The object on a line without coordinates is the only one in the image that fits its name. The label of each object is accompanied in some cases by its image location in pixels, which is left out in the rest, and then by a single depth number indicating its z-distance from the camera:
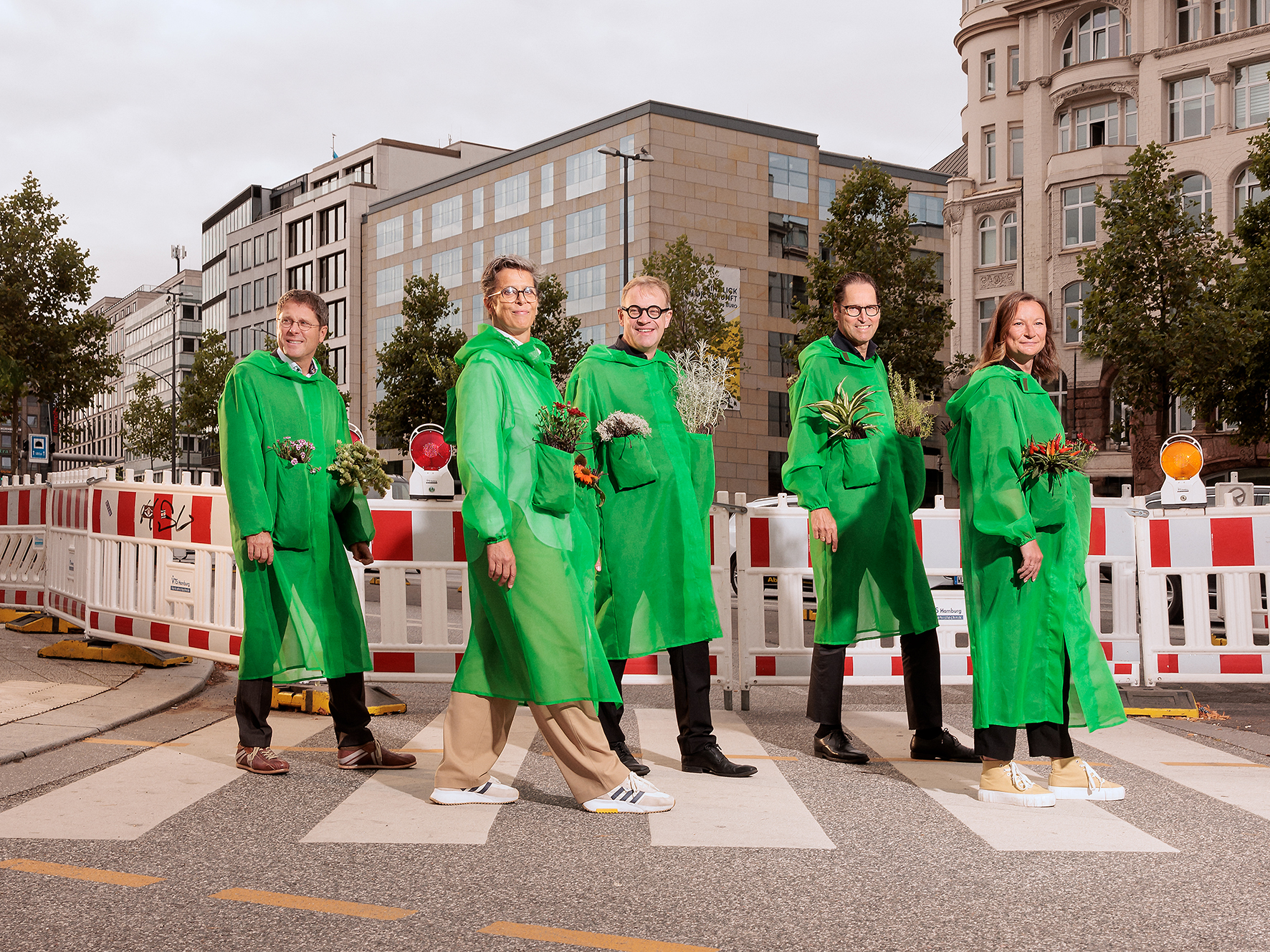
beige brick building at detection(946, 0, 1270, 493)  44.69
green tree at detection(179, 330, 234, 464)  61.81
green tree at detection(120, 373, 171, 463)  78.38
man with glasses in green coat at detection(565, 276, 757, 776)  5.68
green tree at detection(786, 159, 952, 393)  31.44
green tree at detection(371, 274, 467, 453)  42.22
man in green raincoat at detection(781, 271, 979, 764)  6.04
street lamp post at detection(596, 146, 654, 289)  39.66
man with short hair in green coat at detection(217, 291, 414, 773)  5.70
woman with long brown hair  5.10
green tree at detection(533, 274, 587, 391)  40.53
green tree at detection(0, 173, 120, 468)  37.00
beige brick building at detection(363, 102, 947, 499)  52.47
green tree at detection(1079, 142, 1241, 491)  28.41
